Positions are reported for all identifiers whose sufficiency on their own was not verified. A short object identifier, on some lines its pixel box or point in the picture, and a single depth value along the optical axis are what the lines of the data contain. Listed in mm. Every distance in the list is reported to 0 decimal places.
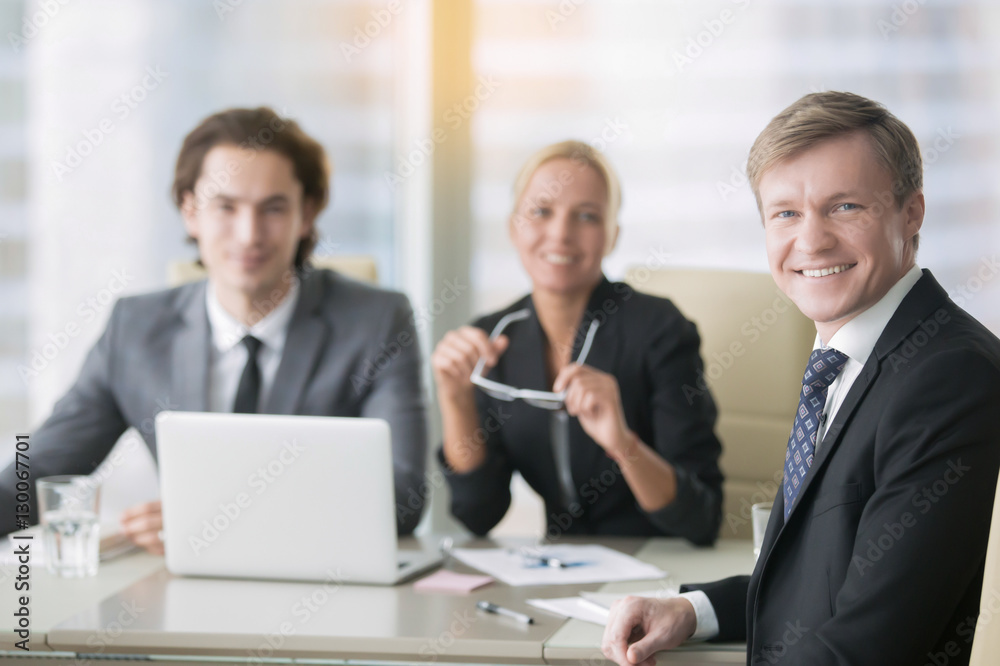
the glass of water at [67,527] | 3181
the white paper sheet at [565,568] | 3160
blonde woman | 3484
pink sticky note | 3112
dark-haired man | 3560
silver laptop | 3092
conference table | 2928
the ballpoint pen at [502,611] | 2988
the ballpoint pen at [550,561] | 3205
